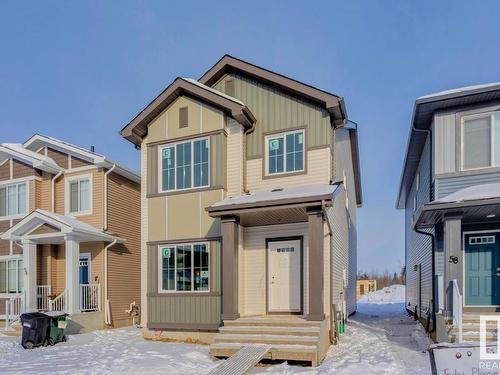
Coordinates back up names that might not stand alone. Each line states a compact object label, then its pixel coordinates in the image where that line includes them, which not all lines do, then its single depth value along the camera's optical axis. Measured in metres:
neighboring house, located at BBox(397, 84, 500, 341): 9.16
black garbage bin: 10.73
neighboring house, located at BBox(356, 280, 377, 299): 35.47
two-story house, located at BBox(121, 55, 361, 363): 10.71
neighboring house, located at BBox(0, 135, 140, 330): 13.74
